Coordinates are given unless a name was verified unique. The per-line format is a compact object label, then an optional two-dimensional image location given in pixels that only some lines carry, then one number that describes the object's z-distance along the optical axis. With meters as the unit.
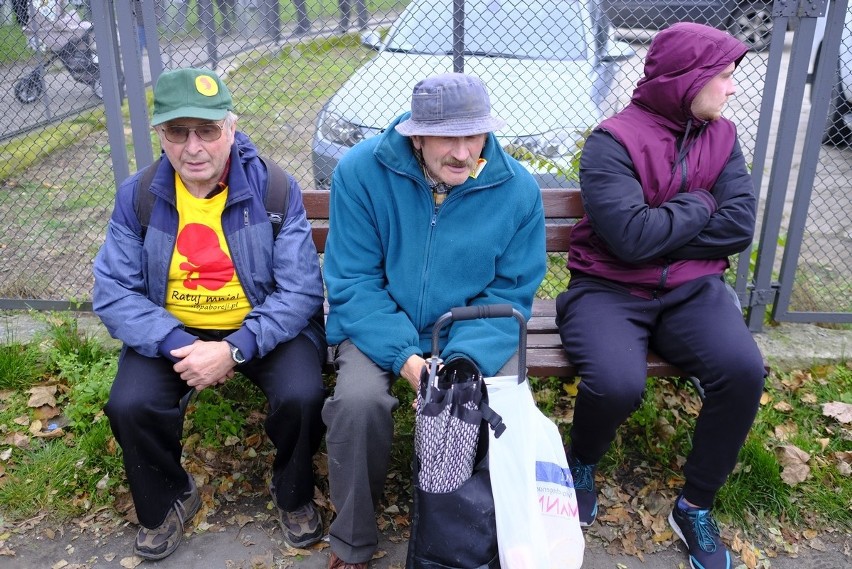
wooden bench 3.07
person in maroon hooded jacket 2.71
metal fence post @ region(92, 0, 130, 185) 3.30
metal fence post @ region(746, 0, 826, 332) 3.33
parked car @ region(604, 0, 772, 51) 3.59
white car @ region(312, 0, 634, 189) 4.00
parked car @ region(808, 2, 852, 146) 4.33
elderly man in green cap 2.62
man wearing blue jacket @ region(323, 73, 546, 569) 2.52
